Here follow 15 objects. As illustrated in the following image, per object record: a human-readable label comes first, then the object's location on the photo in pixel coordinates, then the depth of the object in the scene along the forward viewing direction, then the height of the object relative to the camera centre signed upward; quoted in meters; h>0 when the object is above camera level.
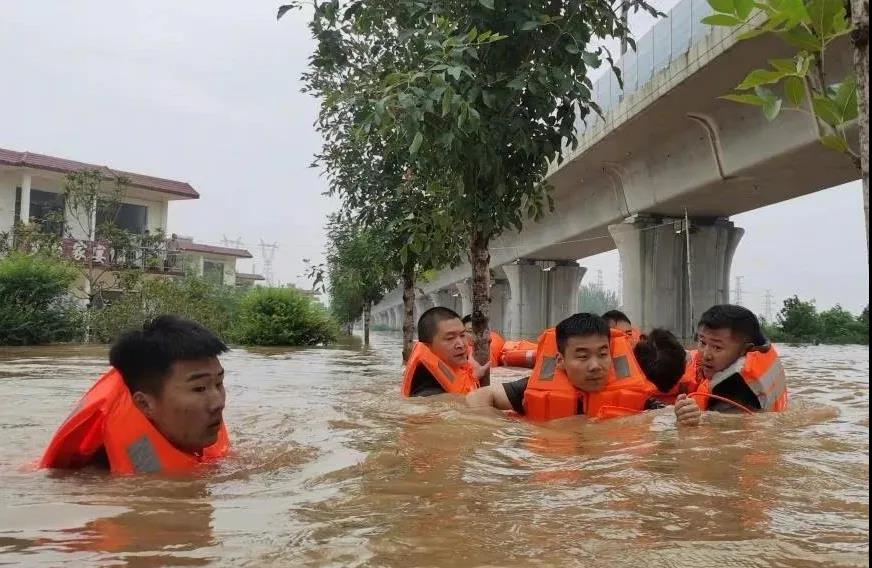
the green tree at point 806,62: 1.70 +0.63
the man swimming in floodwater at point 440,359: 6.75 -0.16
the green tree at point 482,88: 5.89 +2.01
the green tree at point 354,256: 12.91 +1.56
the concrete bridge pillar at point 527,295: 31.16 +1.79
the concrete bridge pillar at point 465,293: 40.47 +2.45
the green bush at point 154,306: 21.33 +0.81
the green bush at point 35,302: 19.80 +0.81
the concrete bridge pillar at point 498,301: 43.84 +2.19
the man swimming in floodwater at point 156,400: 3.43 -0.28
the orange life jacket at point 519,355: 12.45 -0.23
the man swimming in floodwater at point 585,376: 5.29 -0.24
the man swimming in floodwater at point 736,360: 5.20 -0.11
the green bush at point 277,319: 22.70 +0.52
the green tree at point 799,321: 28.66 +0.87
